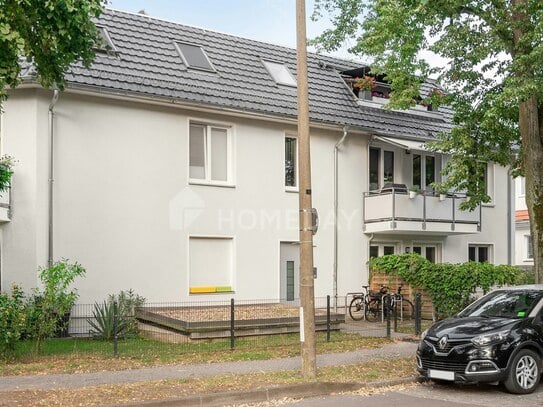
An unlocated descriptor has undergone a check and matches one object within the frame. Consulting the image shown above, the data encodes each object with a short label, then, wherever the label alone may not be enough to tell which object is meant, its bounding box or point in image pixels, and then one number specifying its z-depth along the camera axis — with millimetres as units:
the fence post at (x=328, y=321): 16344
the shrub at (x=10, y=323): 12625
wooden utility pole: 11359
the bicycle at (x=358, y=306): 20734
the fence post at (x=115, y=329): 13742
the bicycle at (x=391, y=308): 20391
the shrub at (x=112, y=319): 16312
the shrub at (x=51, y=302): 13227
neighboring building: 39688
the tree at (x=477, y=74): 15016
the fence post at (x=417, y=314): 16659
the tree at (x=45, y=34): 10266
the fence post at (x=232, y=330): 14799
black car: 10586
